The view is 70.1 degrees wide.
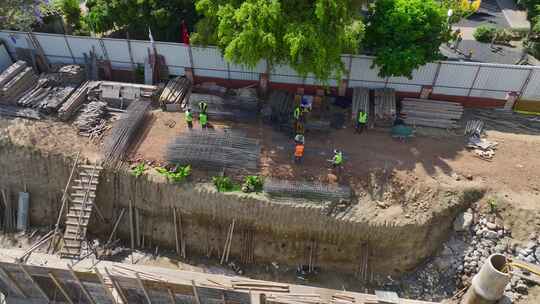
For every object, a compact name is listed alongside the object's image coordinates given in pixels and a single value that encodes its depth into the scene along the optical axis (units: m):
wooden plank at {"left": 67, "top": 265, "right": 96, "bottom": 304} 17.36
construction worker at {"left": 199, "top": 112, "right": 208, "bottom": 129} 21.88
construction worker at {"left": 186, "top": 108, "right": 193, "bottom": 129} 21.80
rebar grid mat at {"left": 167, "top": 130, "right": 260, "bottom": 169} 20.38
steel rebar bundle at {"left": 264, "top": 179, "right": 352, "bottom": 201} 19.39
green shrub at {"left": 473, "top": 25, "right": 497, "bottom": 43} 28.82
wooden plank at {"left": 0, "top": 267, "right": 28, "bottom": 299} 18.04
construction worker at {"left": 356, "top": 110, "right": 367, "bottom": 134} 21.47
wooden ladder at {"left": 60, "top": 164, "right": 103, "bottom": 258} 19.72
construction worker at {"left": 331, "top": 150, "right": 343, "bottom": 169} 19.48
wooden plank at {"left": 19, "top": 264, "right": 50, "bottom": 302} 17.51
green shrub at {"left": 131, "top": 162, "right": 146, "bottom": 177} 20.19
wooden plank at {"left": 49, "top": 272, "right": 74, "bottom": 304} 17.80
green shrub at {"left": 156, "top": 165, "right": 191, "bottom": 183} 19.89
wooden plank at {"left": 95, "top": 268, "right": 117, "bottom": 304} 17.16
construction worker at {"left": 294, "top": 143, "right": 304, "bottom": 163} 20.05
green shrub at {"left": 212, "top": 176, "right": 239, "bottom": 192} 19.68
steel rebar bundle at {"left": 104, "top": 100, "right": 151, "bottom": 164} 20.94
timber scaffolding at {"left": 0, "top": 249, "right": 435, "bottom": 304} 17.02
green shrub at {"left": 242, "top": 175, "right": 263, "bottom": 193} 19.68
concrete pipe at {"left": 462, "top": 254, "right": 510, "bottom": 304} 15.90
